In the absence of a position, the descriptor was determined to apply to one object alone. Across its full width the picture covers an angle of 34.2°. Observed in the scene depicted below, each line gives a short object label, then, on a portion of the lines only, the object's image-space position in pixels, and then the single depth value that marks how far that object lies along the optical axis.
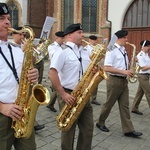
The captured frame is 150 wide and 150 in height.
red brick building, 15.79
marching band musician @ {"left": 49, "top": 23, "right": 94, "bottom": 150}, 3.41
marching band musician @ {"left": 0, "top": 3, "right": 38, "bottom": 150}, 2.48
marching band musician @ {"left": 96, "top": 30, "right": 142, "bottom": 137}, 4.83
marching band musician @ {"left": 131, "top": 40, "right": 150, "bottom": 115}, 6.40
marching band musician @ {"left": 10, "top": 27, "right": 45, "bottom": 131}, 4.82
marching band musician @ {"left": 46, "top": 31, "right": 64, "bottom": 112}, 6.48
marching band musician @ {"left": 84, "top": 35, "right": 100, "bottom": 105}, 7.46
